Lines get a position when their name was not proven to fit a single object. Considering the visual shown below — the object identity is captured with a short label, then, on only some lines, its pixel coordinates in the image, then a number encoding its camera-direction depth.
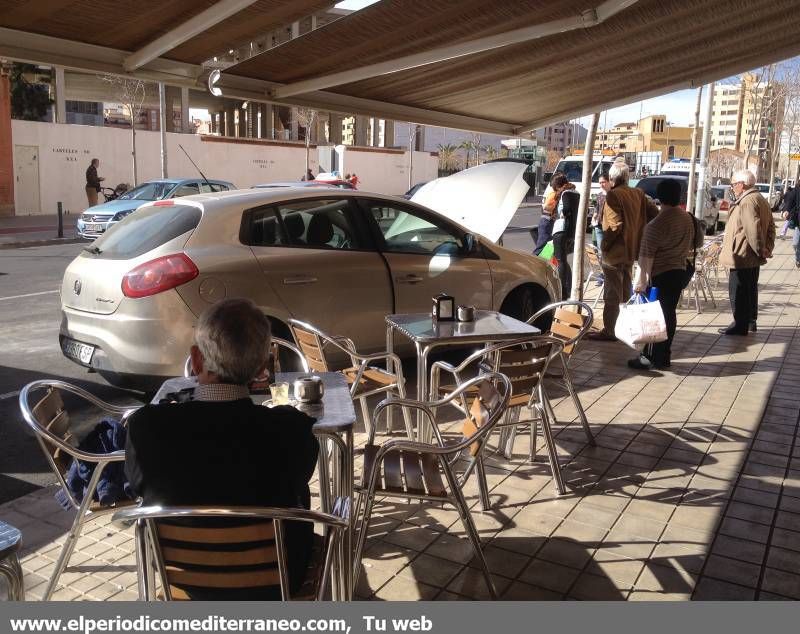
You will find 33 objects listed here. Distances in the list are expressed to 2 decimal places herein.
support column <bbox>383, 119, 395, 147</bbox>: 54.47
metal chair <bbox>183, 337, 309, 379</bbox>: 4.34
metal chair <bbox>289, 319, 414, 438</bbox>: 4.67
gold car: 5.11
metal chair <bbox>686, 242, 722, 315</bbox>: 10.68
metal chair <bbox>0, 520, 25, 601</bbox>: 2.01
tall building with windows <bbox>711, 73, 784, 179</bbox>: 32.91
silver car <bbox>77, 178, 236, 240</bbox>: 17.61
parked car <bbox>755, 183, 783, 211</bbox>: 40.02
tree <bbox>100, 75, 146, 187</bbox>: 30.66
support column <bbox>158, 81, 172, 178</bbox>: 28.84
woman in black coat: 9.32
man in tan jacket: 8.05
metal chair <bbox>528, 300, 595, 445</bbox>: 4.99
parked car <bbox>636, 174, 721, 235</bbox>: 23.02
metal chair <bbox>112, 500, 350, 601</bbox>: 2.09
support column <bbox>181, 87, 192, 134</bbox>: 38.06
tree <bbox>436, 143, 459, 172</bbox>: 73.25
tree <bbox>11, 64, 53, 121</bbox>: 30.88
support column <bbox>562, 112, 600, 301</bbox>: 8.59
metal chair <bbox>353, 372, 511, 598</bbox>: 3.05
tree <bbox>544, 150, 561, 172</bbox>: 81.31
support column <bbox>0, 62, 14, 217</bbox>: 24.25
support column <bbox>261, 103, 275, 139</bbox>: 48.22
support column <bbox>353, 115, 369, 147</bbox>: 52.97
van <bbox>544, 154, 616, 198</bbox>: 27.22
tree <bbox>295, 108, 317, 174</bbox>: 36.91
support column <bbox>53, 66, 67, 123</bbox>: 30.59
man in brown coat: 7.76
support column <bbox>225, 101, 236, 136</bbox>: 56.75
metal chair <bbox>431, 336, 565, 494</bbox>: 4.22
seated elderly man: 2.13
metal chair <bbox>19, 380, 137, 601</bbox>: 2.96
